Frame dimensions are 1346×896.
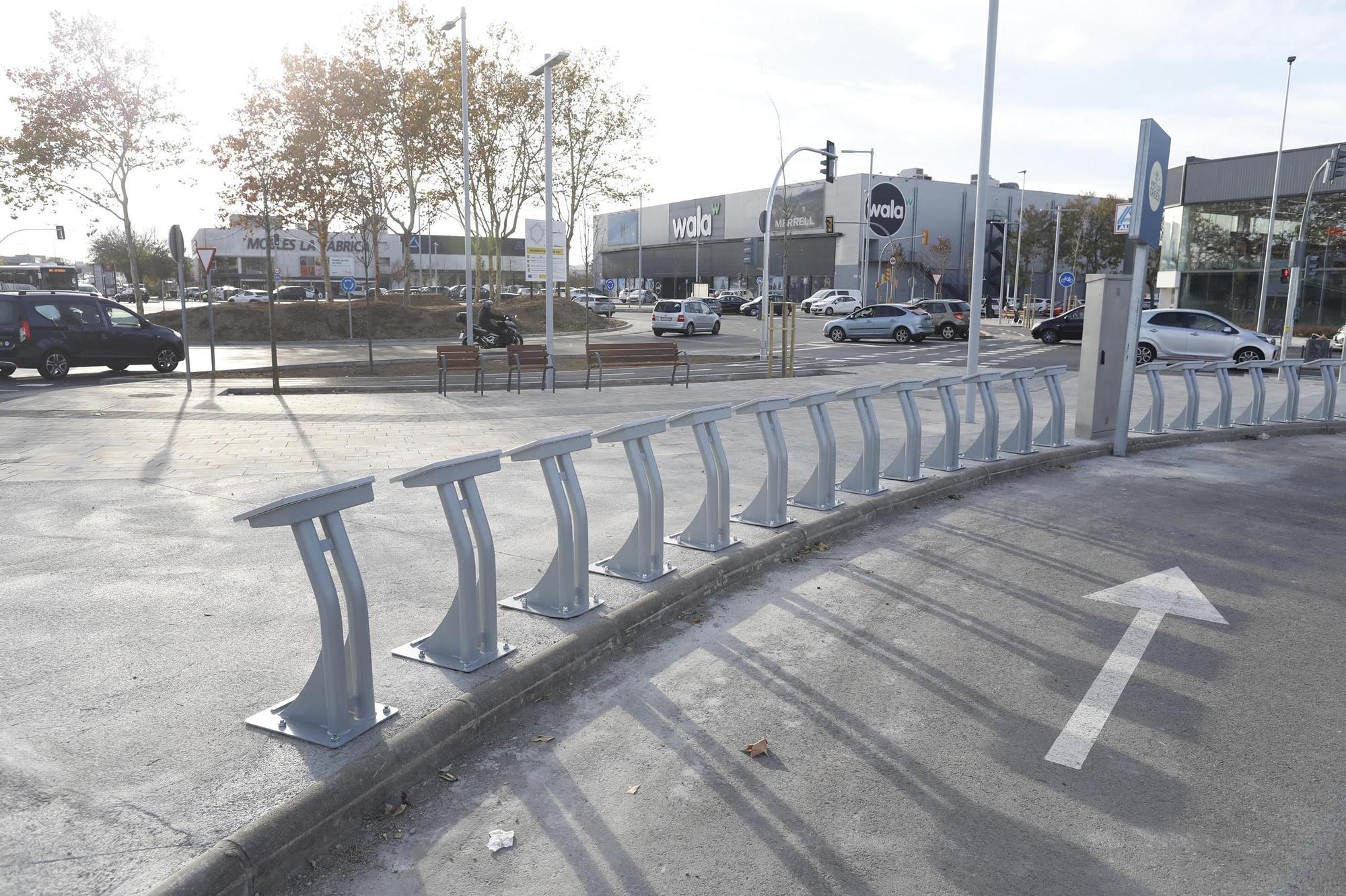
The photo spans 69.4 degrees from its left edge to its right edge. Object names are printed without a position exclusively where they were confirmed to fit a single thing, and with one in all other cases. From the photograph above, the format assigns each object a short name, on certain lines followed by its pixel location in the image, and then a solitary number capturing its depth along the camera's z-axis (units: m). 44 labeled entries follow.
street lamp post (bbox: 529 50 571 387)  18.47
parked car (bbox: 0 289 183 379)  19.14
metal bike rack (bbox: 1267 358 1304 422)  13.99
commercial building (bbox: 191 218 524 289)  82.00
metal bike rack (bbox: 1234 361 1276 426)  13.56
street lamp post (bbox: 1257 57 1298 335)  36.66
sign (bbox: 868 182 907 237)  66.38
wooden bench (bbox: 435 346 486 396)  16.56
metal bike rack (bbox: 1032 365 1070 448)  10.93
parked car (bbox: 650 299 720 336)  40.00
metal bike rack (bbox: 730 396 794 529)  6.60
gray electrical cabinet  11.46
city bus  51.72
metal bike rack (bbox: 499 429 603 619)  4.77
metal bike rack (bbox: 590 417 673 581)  5.38
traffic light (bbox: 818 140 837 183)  27.09
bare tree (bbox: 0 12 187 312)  31.02
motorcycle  26.91
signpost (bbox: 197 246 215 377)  19.52
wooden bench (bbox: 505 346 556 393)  17.45
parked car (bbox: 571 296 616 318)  56.96
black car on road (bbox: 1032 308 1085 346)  35.06
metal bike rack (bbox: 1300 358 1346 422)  14.13
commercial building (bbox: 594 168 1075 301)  68.44
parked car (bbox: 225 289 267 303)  61.50
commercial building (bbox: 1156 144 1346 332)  43.16
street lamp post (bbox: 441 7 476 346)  26.17
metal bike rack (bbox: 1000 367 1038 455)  10.44
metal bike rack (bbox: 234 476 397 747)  3.48
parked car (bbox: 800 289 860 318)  58.94
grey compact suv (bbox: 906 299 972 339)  37.19
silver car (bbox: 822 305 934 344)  36.00
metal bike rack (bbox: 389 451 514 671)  4.05
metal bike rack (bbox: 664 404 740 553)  6.13
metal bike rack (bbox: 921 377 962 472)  9.10
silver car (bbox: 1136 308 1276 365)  24.81
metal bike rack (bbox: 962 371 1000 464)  9.76
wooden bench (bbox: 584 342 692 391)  18.67
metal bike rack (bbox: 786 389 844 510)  7.25
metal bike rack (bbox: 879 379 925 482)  8.43
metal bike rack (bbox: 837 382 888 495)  7.84
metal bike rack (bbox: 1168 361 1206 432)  12.70
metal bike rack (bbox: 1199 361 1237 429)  13.33
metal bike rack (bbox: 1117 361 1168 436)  12.46
